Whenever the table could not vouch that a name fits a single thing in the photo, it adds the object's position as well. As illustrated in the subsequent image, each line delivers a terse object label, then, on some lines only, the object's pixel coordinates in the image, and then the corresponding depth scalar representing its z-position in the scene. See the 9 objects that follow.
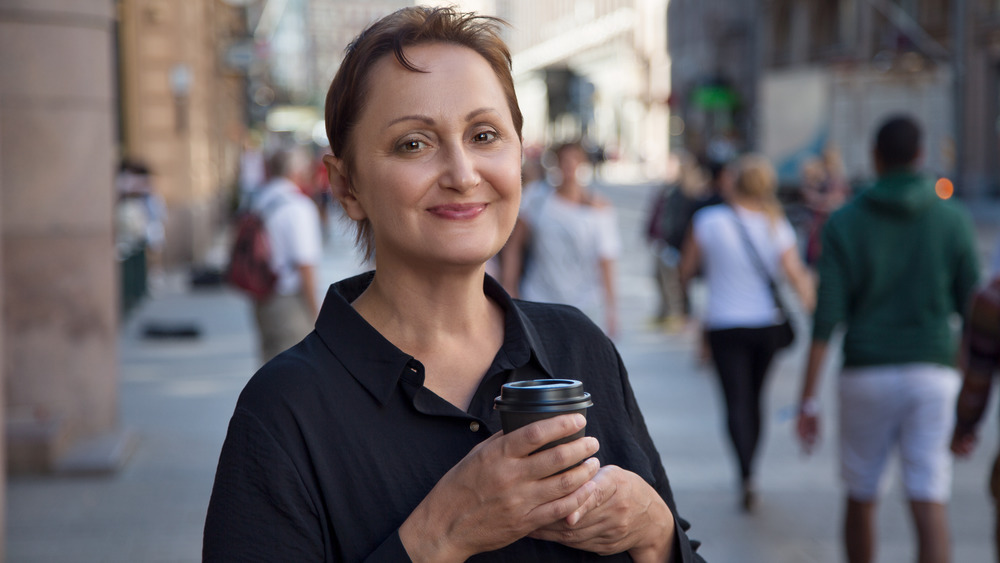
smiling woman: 1.68
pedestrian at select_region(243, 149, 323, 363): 7.50
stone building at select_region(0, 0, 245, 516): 7.61
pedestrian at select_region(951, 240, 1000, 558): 4.04
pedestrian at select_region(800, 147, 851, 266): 13.19
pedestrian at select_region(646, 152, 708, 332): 12.23
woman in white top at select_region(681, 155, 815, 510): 6.83
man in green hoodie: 4.89
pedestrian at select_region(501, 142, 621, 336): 7.86
